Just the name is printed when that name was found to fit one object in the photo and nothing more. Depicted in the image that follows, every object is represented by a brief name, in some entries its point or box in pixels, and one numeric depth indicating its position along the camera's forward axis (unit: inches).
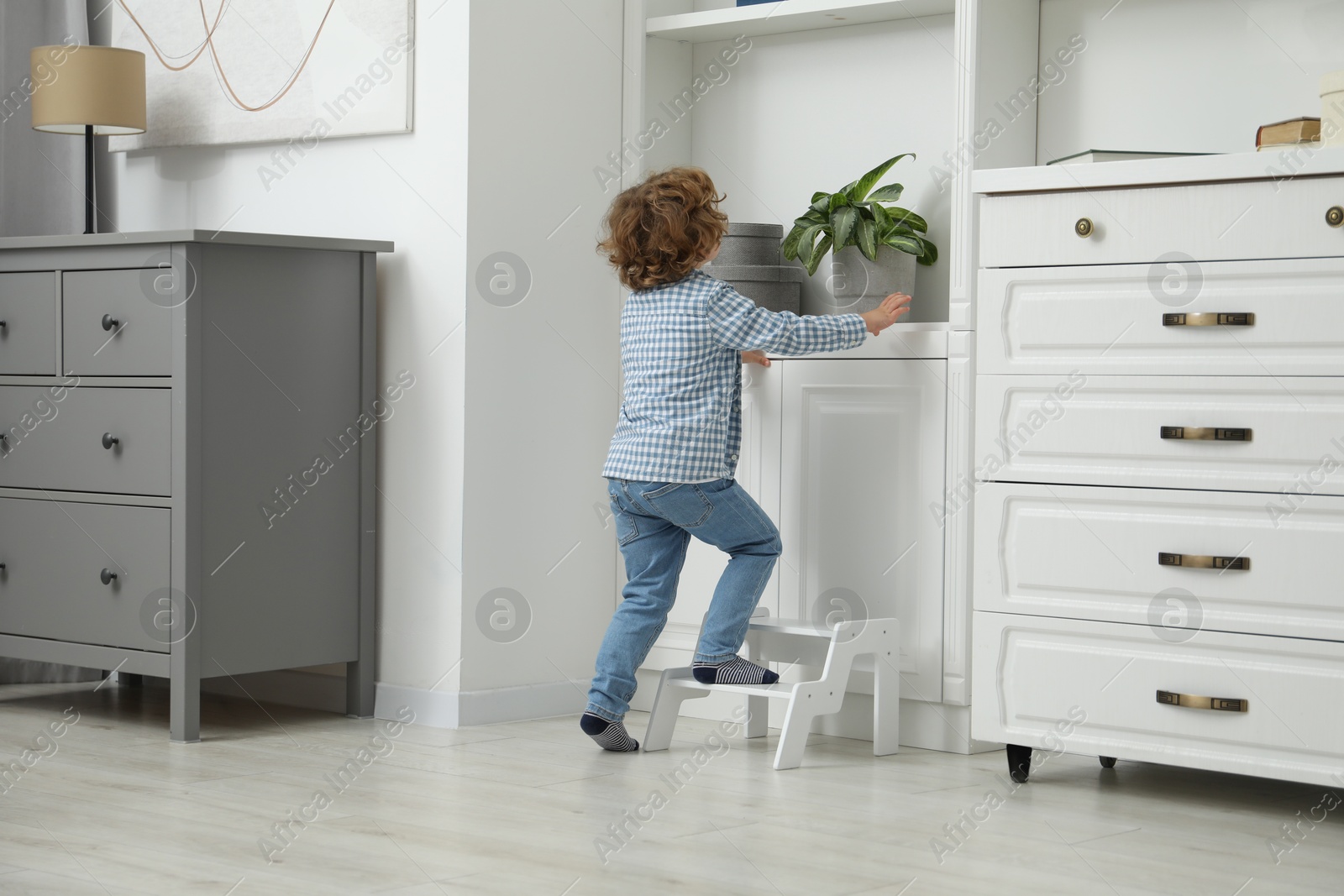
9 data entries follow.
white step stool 221.5
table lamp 274.0
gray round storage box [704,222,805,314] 258.6
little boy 226.5
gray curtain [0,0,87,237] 300.4
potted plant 243.4
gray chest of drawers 234.8
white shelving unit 233.7
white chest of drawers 189.7
